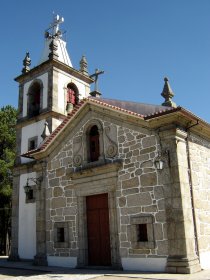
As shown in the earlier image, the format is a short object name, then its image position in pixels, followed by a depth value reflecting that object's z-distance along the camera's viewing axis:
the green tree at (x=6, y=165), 23.95
